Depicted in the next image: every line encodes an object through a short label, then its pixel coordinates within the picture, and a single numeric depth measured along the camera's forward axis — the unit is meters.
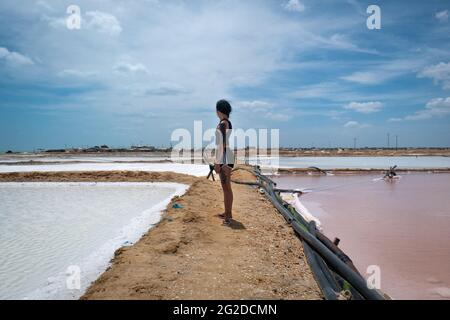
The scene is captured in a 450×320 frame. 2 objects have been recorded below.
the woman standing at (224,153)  4.58
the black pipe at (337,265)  2.49
